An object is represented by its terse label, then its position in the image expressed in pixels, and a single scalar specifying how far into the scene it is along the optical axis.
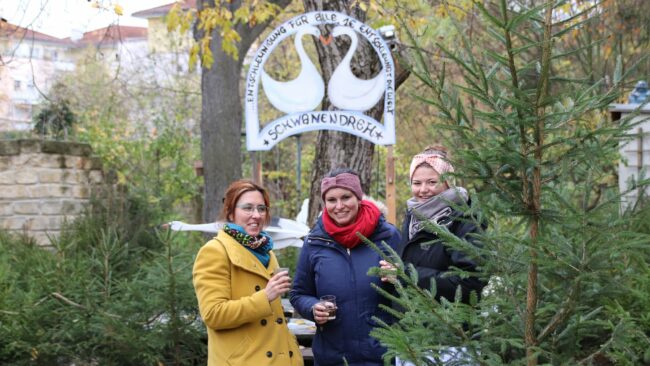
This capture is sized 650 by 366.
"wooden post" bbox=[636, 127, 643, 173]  10.74
